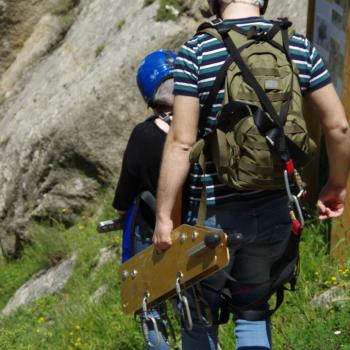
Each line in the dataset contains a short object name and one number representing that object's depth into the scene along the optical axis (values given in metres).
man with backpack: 6.44
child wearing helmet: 7.99
